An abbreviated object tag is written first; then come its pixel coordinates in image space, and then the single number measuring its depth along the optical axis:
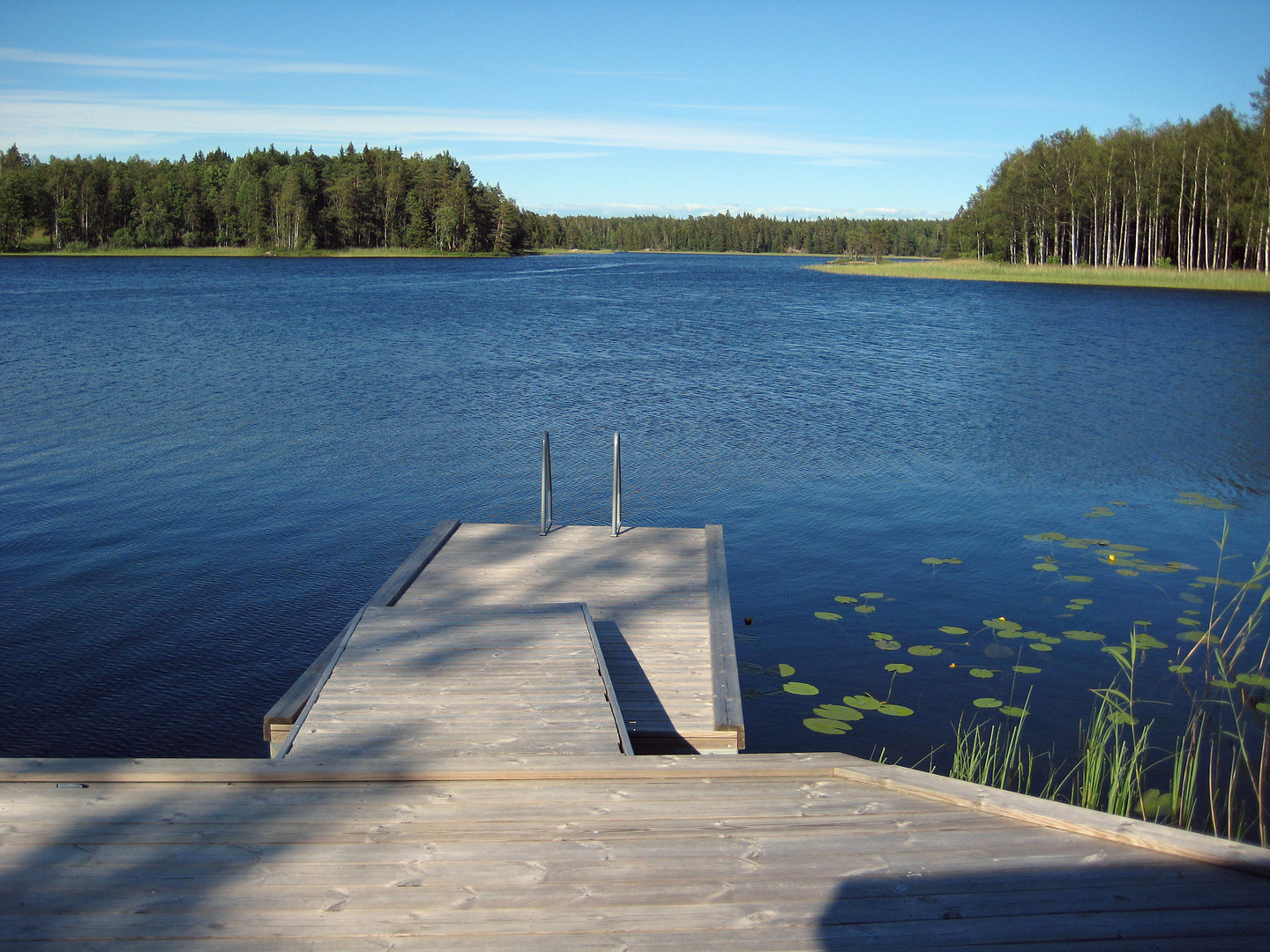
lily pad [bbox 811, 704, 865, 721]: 6.23
